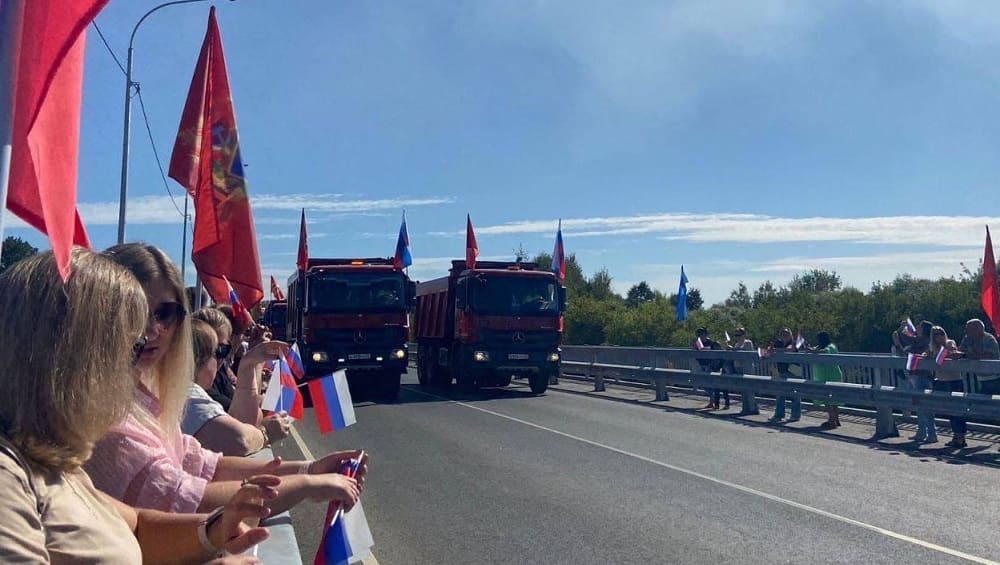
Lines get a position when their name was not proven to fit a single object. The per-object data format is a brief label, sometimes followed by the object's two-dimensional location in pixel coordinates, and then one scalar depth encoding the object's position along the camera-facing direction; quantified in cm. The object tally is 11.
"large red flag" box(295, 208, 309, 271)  2342
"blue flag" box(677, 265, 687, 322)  3120
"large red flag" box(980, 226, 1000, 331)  1419
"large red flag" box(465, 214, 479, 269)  2705
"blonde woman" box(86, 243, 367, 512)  271
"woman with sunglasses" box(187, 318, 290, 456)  429
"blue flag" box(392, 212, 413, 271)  2789
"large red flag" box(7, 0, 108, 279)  229
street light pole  1803
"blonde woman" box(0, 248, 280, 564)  174
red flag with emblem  612
